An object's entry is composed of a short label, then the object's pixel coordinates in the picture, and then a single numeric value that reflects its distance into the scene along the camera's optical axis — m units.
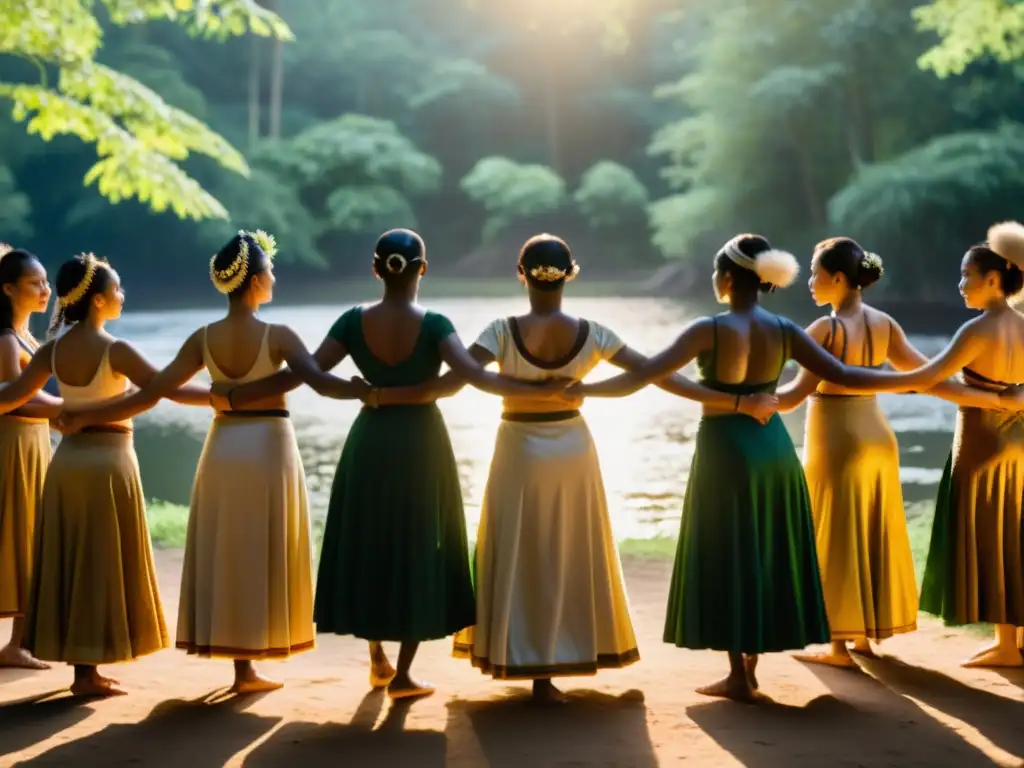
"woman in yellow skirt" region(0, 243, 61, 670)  4.99
